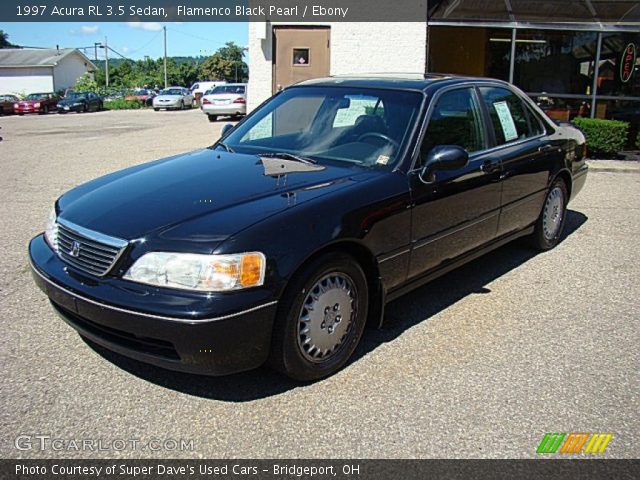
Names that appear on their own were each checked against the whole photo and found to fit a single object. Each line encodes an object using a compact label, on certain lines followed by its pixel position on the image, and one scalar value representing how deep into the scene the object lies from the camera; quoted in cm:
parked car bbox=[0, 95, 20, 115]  3484
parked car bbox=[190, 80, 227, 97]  4907
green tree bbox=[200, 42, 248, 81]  9106
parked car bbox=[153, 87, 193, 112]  3888
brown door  1238
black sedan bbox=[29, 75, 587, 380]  279
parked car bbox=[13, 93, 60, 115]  3544
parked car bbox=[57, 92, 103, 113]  3677
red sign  1234
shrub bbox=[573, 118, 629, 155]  1094
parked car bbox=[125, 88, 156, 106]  4903
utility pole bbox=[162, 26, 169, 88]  7612
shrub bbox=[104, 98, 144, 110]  4297
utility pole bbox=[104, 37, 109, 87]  7668
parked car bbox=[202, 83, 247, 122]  2308
